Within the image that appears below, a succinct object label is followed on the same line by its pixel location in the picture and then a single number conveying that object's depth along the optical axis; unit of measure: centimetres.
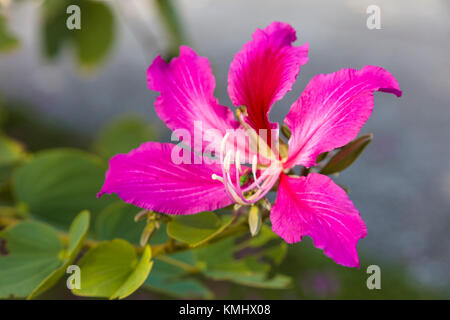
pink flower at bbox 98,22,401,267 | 34
